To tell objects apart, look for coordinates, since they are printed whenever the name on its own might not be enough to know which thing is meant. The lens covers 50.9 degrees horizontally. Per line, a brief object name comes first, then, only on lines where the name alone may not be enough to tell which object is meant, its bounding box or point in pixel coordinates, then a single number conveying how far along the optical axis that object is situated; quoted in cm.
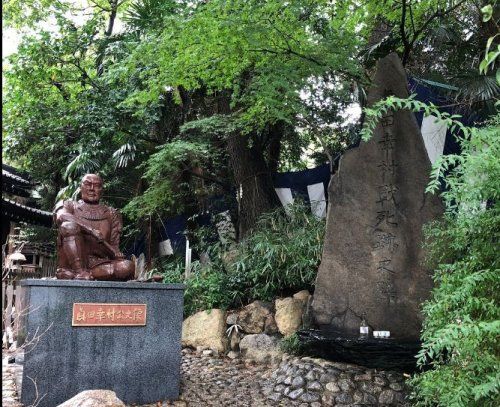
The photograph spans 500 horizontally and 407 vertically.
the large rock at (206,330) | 739
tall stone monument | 572
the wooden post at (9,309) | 722
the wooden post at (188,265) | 911
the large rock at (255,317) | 720
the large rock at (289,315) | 686
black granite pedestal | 472
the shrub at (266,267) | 754
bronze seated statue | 529
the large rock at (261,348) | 677
